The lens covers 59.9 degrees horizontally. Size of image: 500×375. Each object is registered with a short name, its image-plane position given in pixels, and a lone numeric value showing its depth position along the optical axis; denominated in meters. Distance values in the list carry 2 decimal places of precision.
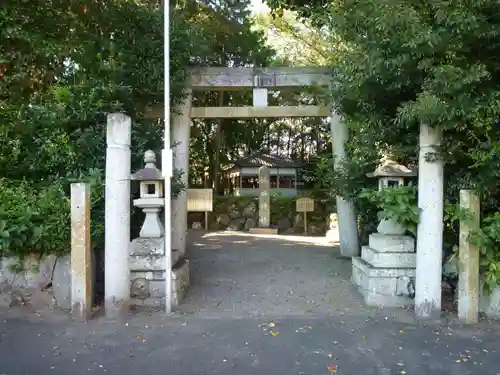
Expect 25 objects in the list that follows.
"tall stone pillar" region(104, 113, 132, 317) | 4.71
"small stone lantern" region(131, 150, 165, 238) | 5.03
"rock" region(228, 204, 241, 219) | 14.44
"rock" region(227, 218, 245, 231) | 14.08
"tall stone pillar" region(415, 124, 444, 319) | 4.63
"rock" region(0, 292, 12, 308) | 4.94
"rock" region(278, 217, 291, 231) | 14.01
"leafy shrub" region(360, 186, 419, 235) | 4.75
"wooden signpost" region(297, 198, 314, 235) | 13.53
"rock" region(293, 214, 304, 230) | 13.88
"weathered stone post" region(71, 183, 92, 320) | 4.55
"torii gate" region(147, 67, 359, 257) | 7.36
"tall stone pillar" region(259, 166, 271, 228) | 13.52
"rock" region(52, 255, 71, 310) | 4.92
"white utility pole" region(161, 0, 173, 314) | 4.83
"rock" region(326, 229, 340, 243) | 11.11
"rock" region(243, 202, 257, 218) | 14.37
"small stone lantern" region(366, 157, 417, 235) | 5.18
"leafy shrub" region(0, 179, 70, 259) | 4.76
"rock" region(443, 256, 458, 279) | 4.98
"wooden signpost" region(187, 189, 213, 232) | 13.52
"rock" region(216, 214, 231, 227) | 14.24
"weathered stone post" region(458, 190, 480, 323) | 4.47
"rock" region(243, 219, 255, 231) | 13.97
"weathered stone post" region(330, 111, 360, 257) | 7.94
